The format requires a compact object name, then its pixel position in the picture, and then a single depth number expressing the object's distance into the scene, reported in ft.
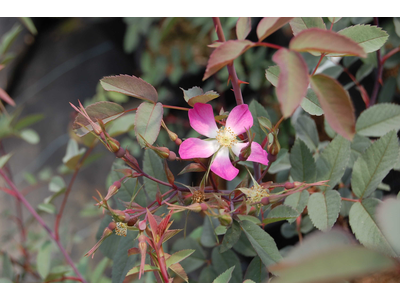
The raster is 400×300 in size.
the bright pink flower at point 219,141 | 1.02
